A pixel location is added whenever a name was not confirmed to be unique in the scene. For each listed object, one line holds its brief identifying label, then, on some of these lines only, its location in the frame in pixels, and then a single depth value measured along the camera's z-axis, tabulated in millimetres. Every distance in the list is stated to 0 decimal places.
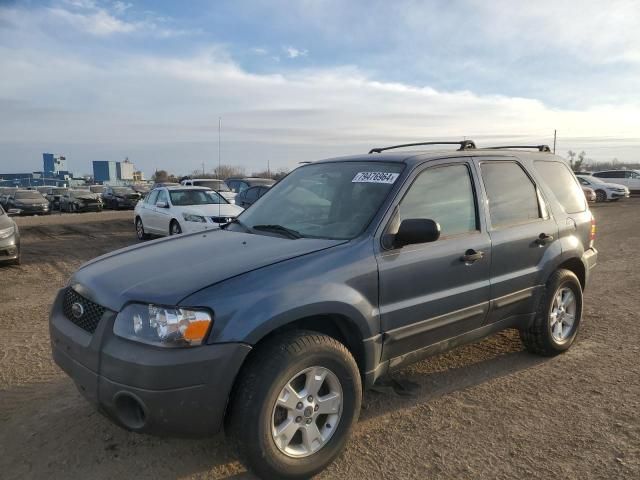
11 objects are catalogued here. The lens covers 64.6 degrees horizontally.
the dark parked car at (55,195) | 31961
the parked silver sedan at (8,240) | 8625
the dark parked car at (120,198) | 30453
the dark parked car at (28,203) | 27078
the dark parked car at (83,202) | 29281
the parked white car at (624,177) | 32250
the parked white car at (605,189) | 27750
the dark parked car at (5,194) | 29572
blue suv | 2523
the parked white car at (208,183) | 18069
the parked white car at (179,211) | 11609
